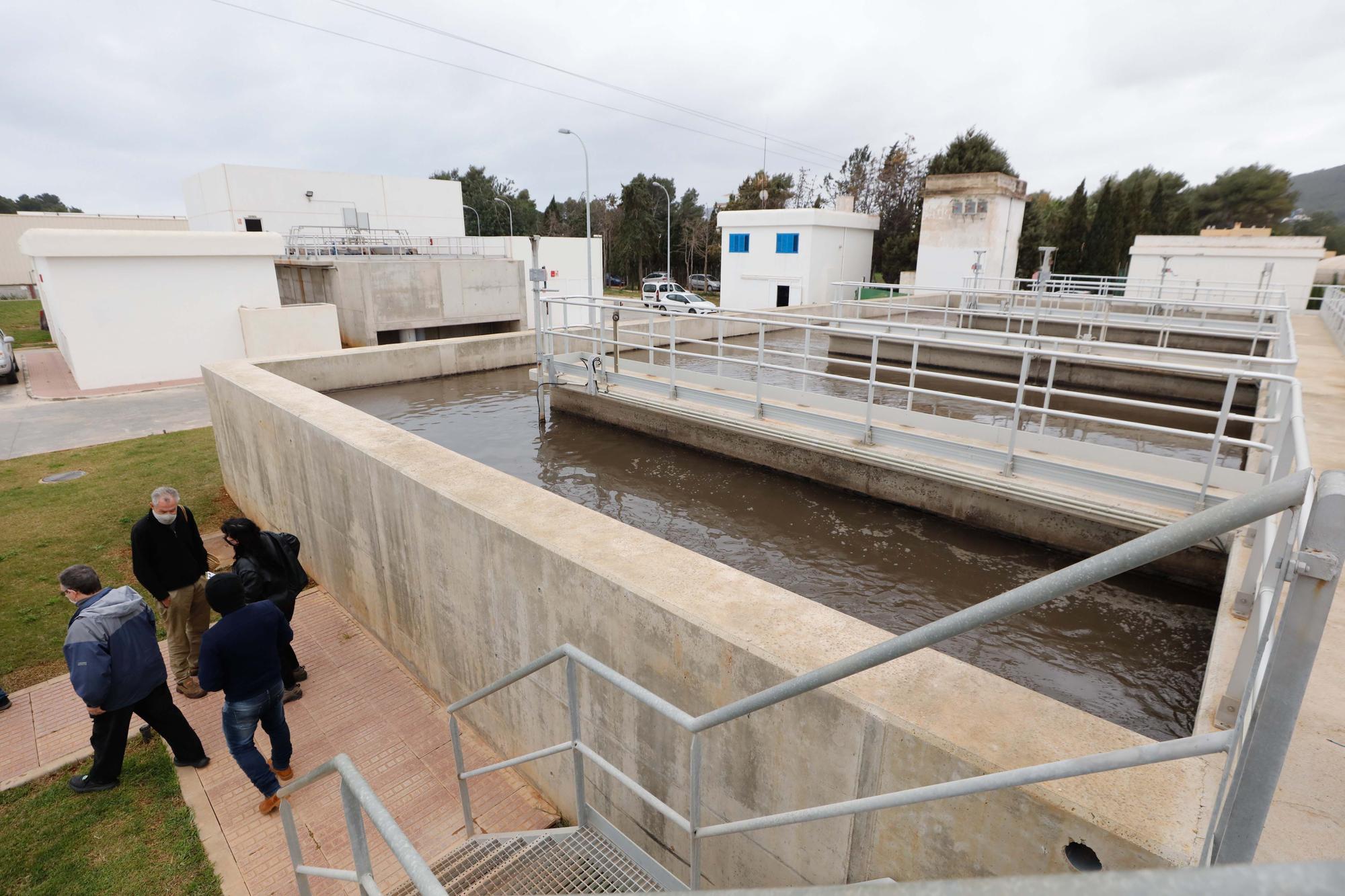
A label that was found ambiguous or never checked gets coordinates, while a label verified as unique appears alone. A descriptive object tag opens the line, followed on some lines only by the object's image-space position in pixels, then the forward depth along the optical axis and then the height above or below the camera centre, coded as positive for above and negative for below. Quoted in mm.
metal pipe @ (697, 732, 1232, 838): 1322 -1021
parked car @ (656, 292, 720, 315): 32853 -1937
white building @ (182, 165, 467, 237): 34094 +2842
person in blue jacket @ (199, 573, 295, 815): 4406 -2597
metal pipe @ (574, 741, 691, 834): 3041 -2361
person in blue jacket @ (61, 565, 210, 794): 4582 -2692
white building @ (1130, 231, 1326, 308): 26859 +71
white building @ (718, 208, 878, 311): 31438 +205
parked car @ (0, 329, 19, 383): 18797 -2927
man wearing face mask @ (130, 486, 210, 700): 5574 -2546
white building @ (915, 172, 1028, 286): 30344 +1477
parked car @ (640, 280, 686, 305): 36625 -1634
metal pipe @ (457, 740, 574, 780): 3582 -2577
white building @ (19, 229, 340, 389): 17047 -1209
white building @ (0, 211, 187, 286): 43281 +1735
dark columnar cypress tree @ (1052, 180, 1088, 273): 38656 +1496
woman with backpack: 5414 -2432
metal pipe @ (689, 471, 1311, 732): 1079 -530
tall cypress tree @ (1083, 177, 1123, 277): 35844 +1247
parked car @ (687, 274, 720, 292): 53116 -1892
